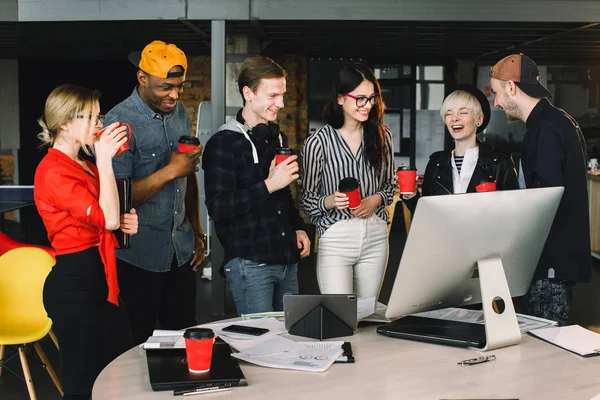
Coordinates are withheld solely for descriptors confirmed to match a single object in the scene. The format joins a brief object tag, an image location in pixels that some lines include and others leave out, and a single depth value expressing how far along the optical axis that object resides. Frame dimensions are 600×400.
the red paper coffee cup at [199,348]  1.90
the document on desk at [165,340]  2.10
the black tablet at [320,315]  2.28
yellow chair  3.59
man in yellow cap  2.86
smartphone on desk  2.30
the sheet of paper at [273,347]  2.12
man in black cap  2.81
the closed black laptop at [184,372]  1.85
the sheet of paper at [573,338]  2.20
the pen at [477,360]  2.08
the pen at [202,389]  1.82
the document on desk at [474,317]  2.46
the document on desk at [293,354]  2.02
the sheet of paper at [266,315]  2.54
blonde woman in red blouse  2.50
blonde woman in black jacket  3.35
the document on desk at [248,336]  2.20
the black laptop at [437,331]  2.22
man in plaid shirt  2.80
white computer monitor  2.02
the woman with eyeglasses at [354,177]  3.10
